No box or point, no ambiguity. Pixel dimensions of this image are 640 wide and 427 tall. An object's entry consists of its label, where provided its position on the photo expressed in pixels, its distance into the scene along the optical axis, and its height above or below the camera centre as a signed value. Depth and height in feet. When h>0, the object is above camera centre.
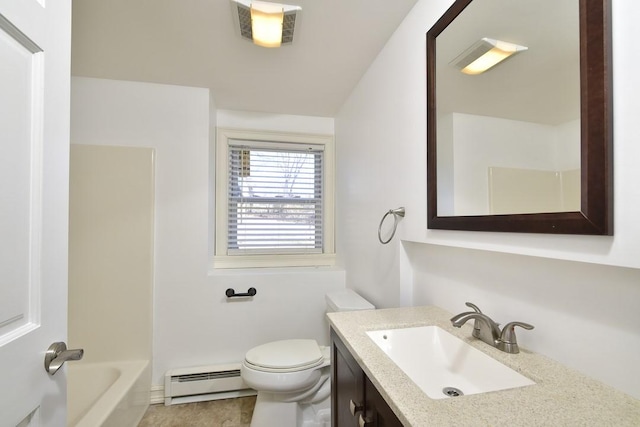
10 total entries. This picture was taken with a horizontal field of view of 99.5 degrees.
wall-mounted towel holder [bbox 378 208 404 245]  4.39 +0.05
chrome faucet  2.70 -1.18
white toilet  4.90 -2.99
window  7.75 +0.56
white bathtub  4.70 -3.38
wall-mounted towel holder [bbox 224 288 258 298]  6.71 -1.88
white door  1.80 +0.11
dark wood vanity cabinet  2.45 -1.89
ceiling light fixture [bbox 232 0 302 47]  4.01 +3.11
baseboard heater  6.15 -3.85
